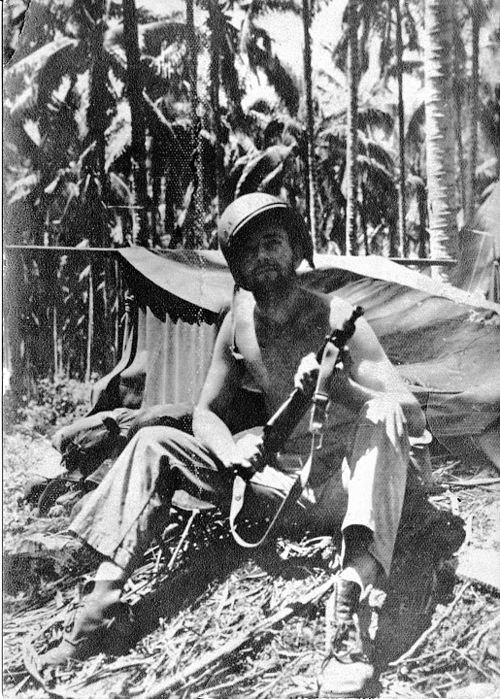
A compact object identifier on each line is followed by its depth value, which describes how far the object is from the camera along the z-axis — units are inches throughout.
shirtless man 173.2
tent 185.9
